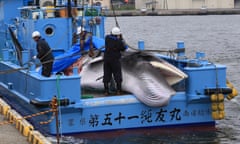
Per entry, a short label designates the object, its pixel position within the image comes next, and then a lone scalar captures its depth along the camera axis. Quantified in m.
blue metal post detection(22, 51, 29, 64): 15.75
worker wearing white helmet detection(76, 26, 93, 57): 15.88
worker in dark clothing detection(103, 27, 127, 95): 14.45
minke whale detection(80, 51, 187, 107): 14.10
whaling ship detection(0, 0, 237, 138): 13.63
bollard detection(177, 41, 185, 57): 15.69
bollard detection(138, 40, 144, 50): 16.67
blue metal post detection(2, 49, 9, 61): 17.76
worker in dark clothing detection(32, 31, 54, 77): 14.89
